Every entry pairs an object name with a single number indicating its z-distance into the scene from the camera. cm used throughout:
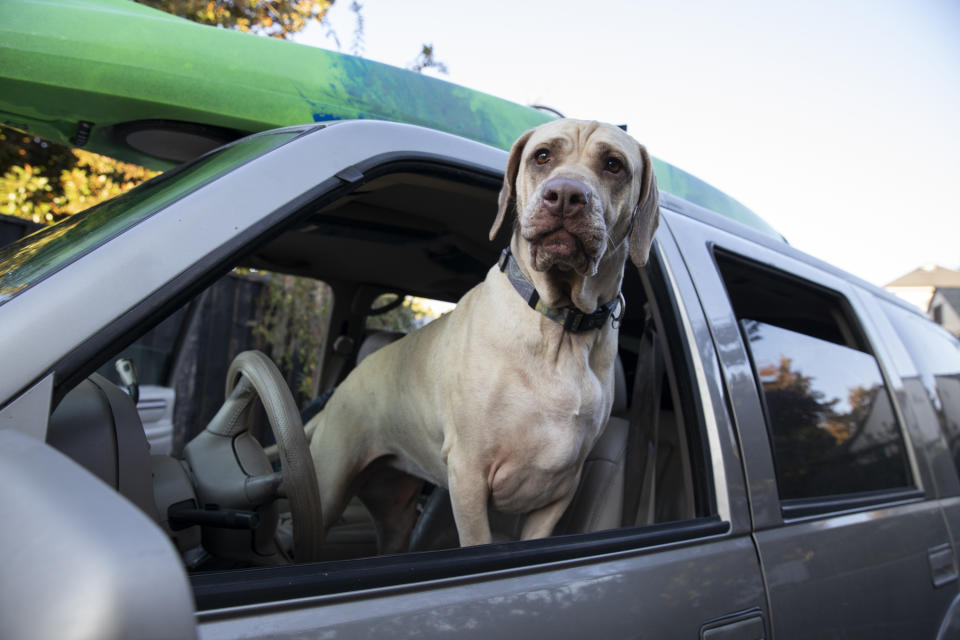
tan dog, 167
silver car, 78
